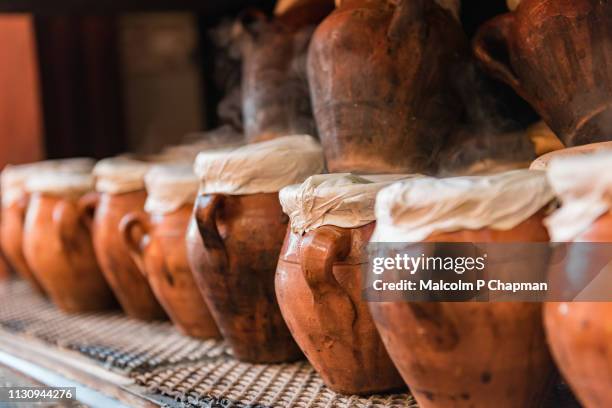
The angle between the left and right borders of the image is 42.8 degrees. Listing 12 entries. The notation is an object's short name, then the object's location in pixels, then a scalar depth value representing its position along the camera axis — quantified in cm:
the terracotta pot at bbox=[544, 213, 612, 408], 96
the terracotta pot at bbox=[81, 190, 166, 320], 232
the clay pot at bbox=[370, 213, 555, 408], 113
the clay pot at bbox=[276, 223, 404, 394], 136
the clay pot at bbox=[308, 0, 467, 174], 162
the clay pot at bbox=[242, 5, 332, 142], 215
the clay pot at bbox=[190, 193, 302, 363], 169
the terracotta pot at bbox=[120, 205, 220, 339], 203
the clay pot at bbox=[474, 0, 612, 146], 141
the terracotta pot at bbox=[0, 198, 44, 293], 281
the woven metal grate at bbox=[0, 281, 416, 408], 151
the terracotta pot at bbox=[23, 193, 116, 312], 253
